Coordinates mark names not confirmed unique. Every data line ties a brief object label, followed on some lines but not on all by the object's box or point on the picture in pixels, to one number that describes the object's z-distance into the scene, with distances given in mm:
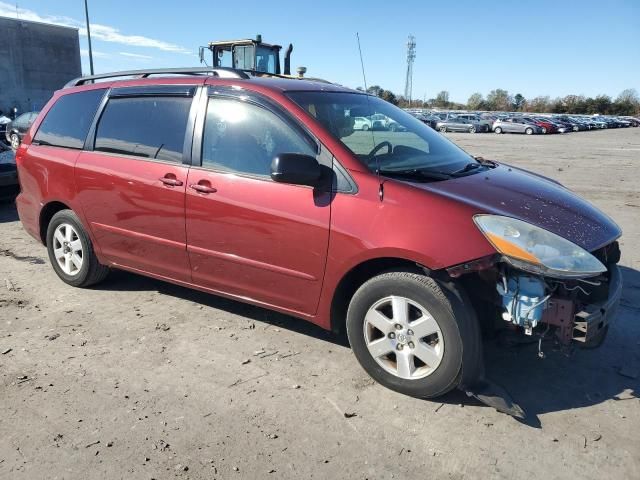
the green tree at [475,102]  108144
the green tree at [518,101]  105100
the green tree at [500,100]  106056
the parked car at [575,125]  51419
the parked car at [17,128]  21188
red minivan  2908
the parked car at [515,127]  44562
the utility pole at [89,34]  27969
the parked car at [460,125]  44859
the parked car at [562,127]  47812
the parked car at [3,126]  21595
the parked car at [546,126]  45594
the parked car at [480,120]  45531
